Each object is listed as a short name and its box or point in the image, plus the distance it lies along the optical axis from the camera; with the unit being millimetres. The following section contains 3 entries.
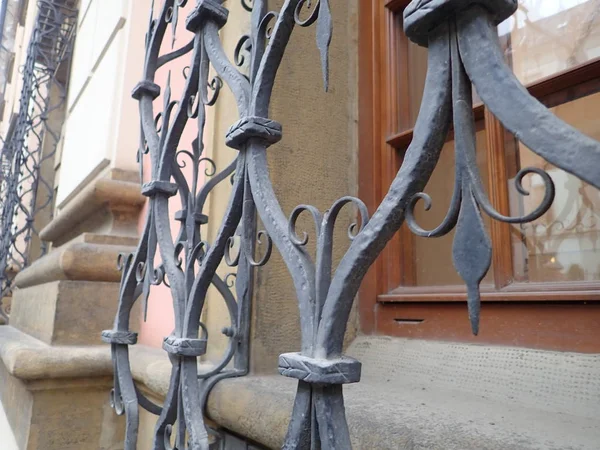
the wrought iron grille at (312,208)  381
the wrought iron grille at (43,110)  3859
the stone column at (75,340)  1570
